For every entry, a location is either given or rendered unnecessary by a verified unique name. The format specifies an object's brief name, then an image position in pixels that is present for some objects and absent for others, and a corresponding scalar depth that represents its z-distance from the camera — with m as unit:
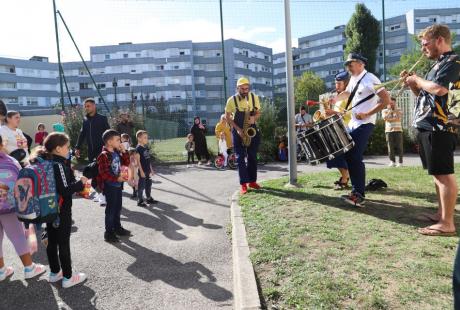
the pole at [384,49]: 15.51
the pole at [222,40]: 14.52
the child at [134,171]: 6.86
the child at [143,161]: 7.12
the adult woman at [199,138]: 13.83
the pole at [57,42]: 13.77
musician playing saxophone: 7.12
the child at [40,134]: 12.44
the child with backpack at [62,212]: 3.65
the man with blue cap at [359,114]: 5.21
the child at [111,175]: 4.92
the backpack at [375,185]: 6.65
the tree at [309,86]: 56.91
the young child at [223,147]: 12.62
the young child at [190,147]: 13.96
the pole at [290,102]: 7.64
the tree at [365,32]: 36.66
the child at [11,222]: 3.85
